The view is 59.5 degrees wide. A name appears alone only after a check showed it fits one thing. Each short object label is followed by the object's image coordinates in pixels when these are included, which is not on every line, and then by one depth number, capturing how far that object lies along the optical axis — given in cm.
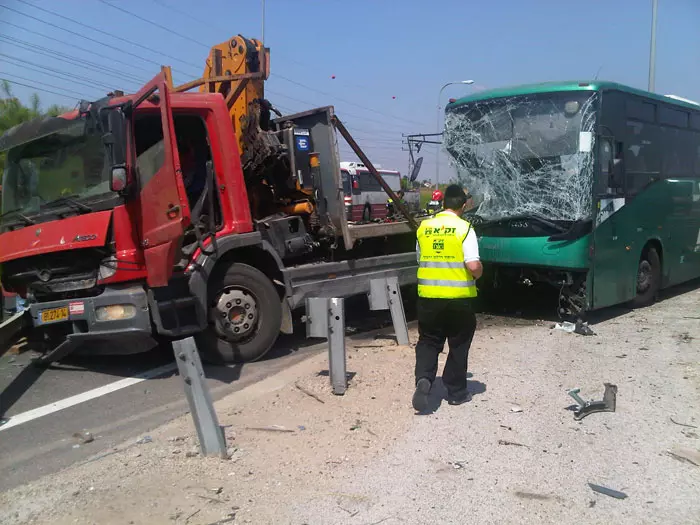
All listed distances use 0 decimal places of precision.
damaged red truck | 577
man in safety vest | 480
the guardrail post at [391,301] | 721
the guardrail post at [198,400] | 412
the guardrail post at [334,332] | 539
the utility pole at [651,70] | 1933
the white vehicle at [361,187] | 1898
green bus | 780
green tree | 1424
